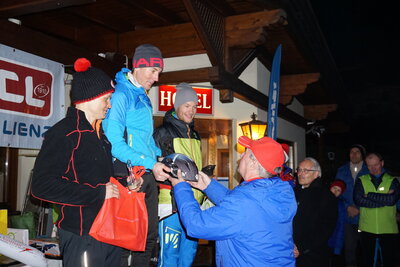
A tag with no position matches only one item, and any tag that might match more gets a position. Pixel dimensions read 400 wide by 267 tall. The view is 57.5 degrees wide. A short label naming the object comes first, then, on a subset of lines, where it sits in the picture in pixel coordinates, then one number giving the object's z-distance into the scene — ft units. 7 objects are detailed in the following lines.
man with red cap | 7.21
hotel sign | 24.31
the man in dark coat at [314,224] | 12.48
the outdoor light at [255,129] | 24.44
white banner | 12.25
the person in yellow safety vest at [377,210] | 17.26
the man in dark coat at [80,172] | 6.13
